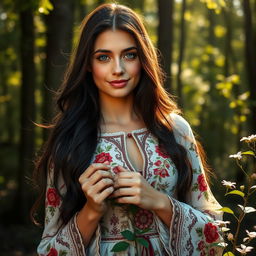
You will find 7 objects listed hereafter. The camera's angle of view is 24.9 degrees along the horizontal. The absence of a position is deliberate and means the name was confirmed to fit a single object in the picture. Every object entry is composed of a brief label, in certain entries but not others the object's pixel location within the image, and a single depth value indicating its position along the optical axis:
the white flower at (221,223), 2.57
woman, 2.92
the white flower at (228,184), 2.59
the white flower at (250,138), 2.63
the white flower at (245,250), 2.35
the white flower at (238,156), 2.57
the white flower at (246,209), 2.56
